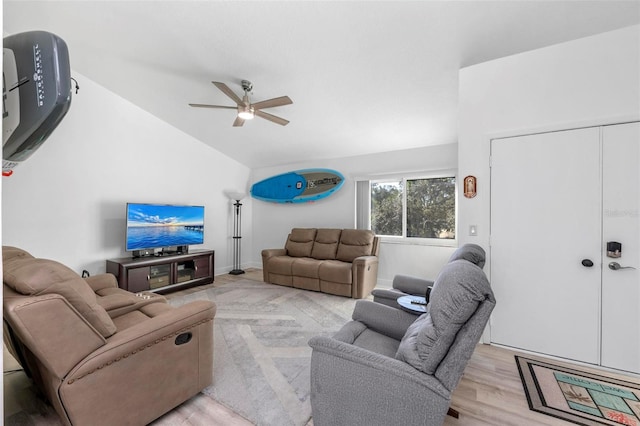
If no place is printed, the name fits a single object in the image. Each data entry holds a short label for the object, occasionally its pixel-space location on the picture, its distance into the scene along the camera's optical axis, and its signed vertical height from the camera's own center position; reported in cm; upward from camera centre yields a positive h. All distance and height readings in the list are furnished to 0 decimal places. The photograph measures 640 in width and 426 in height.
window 426 +12
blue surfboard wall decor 508 +55
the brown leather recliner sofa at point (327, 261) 397 -77
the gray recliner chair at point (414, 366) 114 -71
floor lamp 570 -44
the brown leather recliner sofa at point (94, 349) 123 -73
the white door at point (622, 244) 211 -21
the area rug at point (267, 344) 179 -124
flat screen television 390 -21
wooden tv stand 362 -88
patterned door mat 170 -124
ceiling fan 281 +118
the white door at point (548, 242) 224 -23
